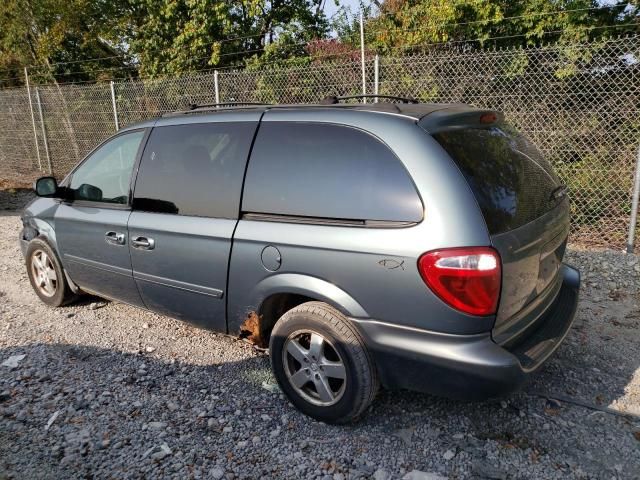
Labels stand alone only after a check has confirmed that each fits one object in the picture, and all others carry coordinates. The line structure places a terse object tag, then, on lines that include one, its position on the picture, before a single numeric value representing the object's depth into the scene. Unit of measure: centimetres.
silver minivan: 233
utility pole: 671
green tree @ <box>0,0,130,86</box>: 1373
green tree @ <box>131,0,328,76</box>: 1164
